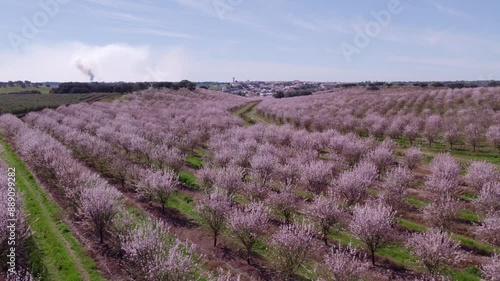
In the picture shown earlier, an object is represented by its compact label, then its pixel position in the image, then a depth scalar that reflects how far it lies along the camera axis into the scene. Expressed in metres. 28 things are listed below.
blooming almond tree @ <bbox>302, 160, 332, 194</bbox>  32.38
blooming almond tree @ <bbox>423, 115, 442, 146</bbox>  56.16
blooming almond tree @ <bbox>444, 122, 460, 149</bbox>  53.22
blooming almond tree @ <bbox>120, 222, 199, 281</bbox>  15.17
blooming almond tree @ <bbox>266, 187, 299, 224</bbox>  27.50
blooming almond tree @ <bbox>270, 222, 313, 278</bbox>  19.33
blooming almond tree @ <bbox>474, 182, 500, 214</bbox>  25.77
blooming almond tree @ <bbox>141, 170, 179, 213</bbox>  29.33
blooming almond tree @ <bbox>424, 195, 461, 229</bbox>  23.94
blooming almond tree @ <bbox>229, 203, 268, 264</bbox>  21.83
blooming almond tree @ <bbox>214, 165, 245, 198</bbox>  31.28
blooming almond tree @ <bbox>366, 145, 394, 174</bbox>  39.06
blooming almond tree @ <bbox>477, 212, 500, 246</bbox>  21.53
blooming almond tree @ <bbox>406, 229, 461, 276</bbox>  18.94
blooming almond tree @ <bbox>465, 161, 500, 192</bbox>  30.95
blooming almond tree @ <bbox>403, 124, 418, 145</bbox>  58.28
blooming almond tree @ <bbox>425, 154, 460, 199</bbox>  29.08
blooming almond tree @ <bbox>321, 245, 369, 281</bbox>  16.78
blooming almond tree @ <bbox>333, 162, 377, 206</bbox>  29.34
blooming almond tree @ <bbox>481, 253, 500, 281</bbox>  16.47
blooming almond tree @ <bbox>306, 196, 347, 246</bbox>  24.55
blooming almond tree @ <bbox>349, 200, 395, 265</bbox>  21.47
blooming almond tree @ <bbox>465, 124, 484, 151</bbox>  51.25
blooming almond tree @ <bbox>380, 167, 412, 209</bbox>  27.62
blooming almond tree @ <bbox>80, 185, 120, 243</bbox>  23.20
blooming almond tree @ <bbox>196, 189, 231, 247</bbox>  24.12
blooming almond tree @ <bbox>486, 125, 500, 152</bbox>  48.61
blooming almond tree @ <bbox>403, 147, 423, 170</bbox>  39.58
